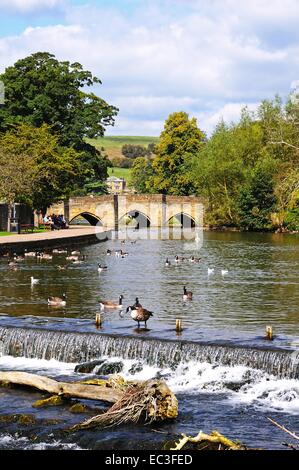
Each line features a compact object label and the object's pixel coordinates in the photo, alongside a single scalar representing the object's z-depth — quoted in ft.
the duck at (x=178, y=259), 158.71
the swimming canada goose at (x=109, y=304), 95.61
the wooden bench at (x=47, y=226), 265.95
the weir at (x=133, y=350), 66.44
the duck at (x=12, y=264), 145.56
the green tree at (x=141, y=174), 451.20
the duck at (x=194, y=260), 161.16
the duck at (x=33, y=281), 122.92
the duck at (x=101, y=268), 143.02
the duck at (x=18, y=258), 154.40
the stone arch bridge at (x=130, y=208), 306.35
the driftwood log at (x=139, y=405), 53.21
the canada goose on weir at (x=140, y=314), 81.56
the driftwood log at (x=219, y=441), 45.85
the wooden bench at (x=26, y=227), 231.91
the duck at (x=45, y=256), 161.38
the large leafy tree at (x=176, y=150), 376.89
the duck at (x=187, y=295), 104.73
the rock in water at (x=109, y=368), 69.87
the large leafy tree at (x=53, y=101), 288.71
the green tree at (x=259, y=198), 276.21
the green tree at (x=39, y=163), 223.30
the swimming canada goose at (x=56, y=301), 100.43
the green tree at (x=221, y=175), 287.69
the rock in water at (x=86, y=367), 70.23
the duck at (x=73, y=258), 160.35
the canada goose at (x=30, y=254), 163.25
